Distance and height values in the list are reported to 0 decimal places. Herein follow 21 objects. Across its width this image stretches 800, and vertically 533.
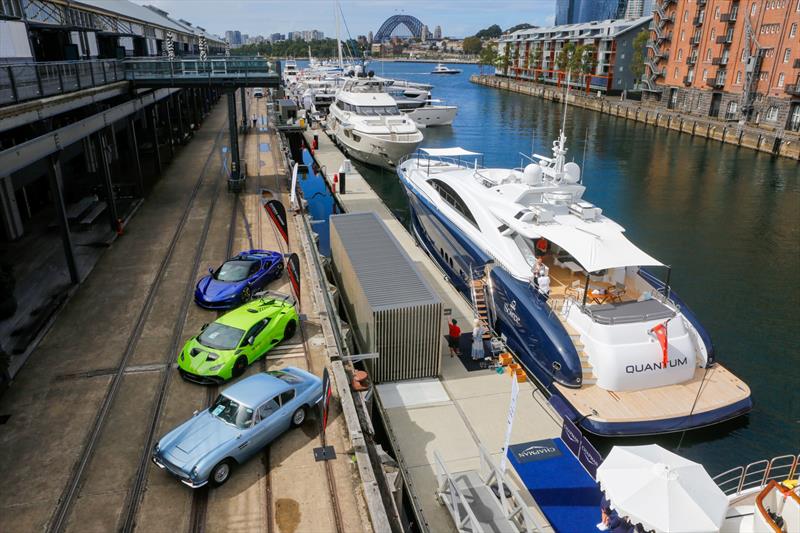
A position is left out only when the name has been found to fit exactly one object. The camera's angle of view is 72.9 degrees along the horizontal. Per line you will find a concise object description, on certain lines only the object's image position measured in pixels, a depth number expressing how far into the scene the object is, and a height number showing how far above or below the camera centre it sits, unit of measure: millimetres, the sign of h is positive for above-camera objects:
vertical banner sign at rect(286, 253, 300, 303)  15055 -5534
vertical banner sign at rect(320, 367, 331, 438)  10047 -5861
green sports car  12398 -6385
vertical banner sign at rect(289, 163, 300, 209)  24506 -5753
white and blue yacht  13461 -6374
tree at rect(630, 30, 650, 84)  81438 +1879
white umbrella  8508 -6529
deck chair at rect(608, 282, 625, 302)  15461 -6153
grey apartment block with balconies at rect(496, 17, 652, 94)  90938 +2353
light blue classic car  9391 -6432
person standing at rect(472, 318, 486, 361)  15750 -7654
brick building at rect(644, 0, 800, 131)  51562 +780
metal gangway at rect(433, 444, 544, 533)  9828 -7903
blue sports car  15859 -6375
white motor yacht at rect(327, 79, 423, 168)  39625 -4840
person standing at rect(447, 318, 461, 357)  16500 -7832
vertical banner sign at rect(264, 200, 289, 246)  17406 -4753
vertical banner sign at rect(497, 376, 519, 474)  10988 -6853
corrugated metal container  13898 -6218
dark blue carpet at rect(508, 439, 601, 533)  10391 -8025
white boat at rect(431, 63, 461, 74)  183562 -2623
